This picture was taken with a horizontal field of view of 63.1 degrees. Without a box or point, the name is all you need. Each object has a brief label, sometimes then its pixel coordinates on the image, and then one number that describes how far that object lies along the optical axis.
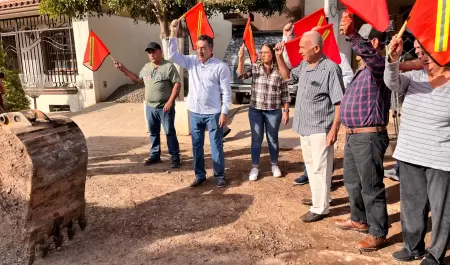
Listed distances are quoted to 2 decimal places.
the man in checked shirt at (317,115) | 3.37
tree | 7.28
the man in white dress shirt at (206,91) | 4.33
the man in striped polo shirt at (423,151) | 2.53
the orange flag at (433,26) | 2.35
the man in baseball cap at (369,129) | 2.87
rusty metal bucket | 2.84
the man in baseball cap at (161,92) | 5.20
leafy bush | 9.52
